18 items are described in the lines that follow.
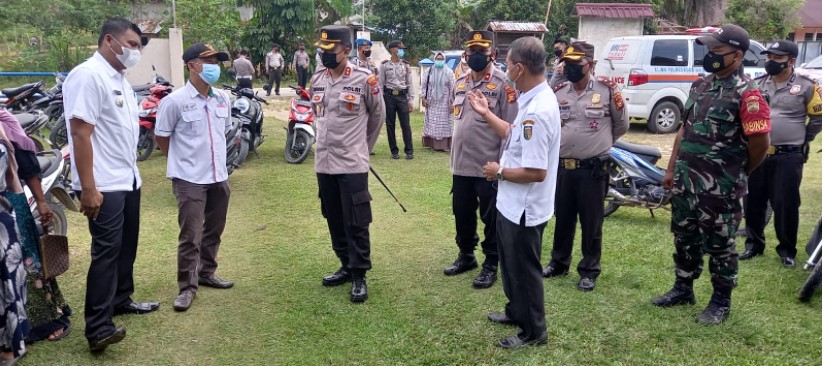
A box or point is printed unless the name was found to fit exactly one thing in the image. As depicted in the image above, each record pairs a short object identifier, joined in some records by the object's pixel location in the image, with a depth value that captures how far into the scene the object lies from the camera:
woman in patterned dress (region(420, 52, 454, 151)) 9.12
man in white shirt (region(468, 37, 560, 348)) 2.97
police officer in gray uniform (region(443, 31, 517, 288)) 4.06
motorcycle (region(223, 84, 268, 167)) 7.98
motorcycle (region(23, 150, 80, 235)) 4.40
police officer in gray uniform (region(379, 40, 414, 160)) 9.21
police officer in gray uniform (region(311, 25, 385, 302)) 3.92
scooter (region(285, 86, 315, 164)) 8.41
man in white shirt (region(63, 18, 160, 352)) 2.98
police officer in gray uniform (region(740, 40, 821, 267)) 4.62
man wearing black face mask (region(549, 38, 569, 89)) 5.00
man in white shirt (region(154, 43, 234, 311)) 3.81
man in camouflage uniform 3.39
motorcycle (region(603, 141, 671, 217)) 5.58
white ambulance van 10.68
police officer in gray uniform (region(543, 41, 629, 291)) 4.10
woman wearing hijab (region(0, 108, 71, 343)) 3.20
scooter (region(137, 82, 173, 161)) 7.73
